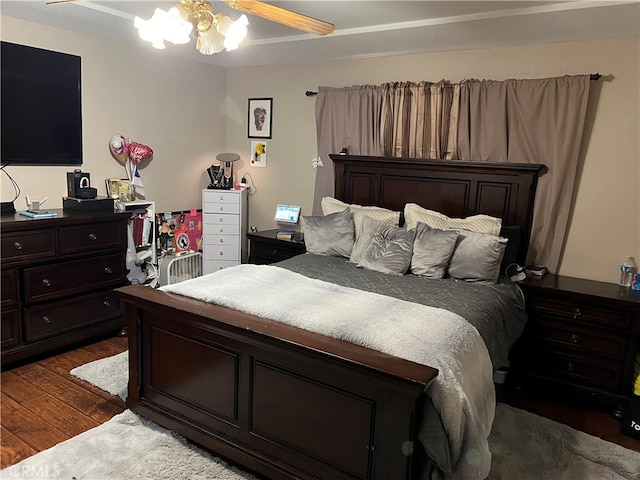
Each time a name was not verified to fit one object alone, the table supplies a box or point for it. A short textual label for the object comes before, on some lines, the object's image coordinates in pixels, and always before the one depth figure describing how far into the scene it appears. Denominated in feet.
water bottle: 10.19
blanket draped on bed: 5.99
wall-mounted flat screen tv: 10.82
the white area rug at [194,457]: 7.23
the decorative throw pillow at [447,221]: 10.78
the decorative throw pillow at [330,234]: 11.75
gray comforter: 8.24
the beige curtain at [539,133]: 10.57
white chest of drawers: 14.94
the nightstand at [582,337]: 9.45
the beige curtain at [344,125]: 13.21
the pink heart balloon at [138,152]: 13.34
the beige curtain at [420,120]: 12.04
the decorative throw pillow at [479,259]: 10.00
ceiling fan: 6.38
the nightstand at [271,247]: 13.33
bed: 5.91
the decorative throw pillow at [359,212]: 12.01
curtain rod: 10.18
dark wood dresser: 9.98
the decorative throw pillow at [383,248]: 10.42
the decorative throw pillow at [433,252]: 10.23
